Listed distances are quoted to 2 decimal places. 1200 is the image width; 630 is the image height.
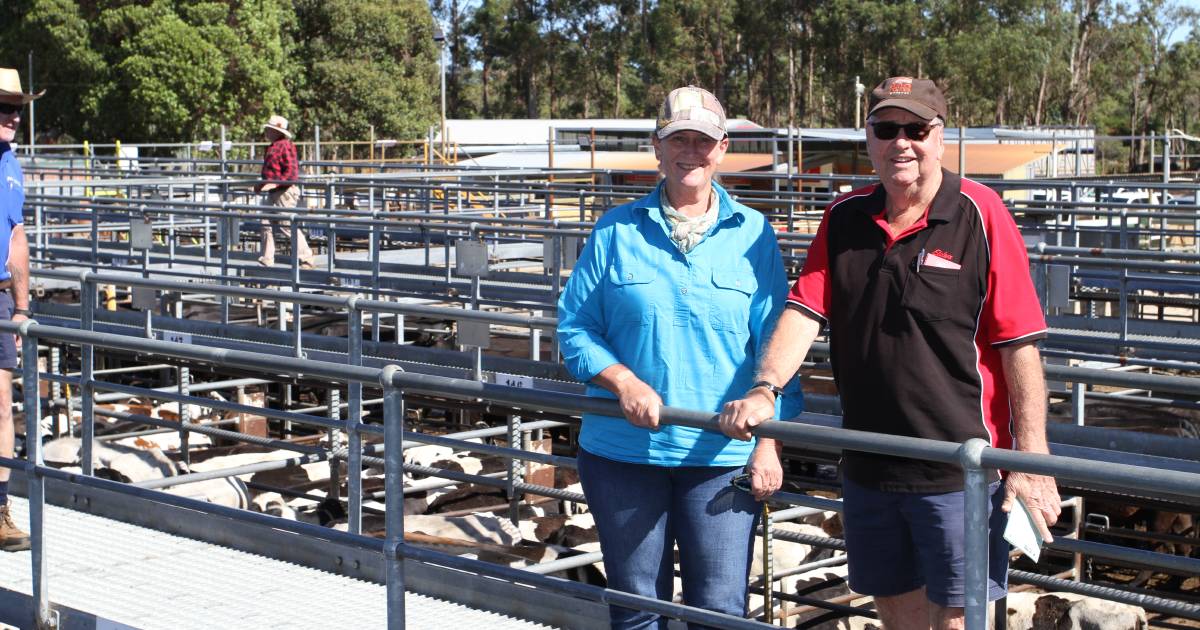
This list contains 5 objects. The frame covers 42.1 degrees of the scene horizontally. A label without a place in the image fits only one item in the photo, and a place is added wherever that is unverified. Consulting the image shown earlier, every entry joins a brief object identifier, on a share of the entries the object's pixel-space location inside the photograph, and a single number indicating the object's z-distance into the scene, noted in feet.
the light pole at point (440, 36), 132.16
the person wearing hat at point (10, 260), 20.31
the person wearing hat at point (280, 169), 58.18
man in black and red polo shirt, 11.30
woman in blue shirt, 12.41
